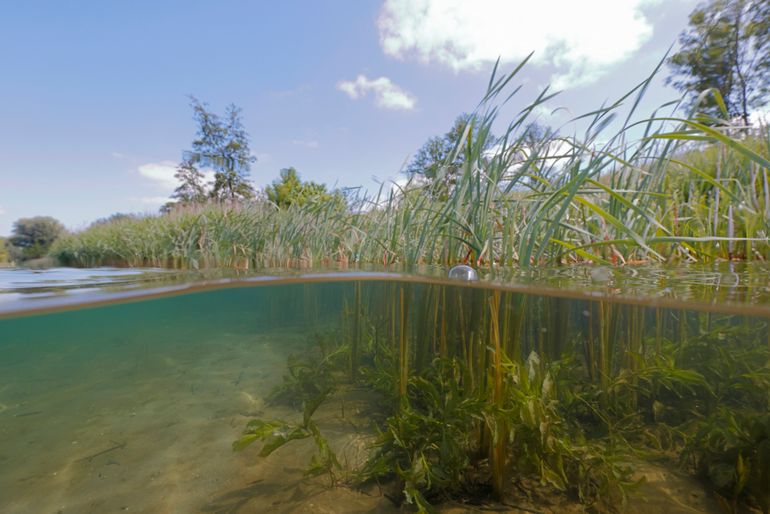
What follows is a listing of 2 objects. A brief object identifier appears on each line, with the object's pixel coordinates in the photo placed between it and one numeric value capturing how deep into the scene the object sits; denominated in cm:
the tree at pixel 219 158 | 2114
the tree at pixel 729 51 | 1573
